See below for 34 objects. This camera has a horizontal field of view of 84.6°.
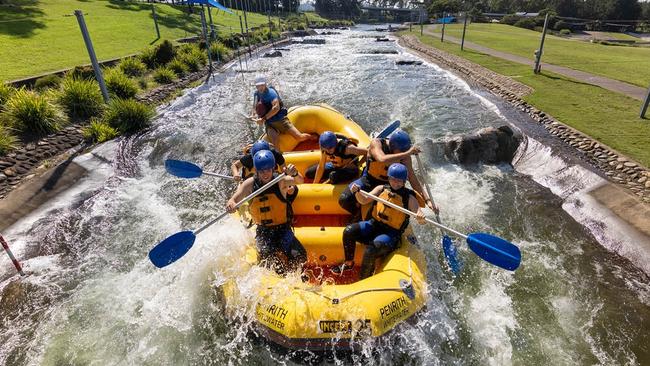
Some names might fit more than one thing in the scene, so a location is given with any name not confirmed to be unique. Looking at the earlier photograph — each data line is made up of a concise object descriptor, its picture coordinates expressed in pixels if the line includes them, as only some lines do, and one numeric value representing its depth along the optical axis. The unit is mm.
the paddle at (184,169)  5535
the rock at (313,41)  35781
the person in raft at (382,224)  4219
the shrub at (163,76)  14242
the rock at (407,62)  22531
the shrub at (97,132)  9070
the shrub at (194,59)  17017
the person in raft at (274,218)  4285
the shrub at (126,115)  9951
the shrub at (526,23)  42241
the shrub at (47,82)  9867
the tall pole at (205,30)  14339
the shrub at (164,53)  15875
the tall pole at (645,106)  8602
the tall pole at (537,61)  13669
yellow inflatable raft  3588
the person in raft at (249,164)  5047
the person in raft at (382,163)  4848
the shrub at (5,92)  8328
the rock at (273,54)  25891
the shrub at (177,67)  15734
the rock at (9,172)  6849
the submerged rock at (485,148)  9117
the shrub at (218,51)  20125
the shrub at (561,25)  39897
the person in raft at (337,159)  5460
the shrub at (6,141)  7219
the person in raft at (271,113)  7324
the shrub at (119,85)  11078
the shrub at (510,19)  46594
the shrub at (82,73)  10576
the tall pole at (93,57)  8633
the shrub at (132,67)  13391
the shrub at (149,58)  15187
